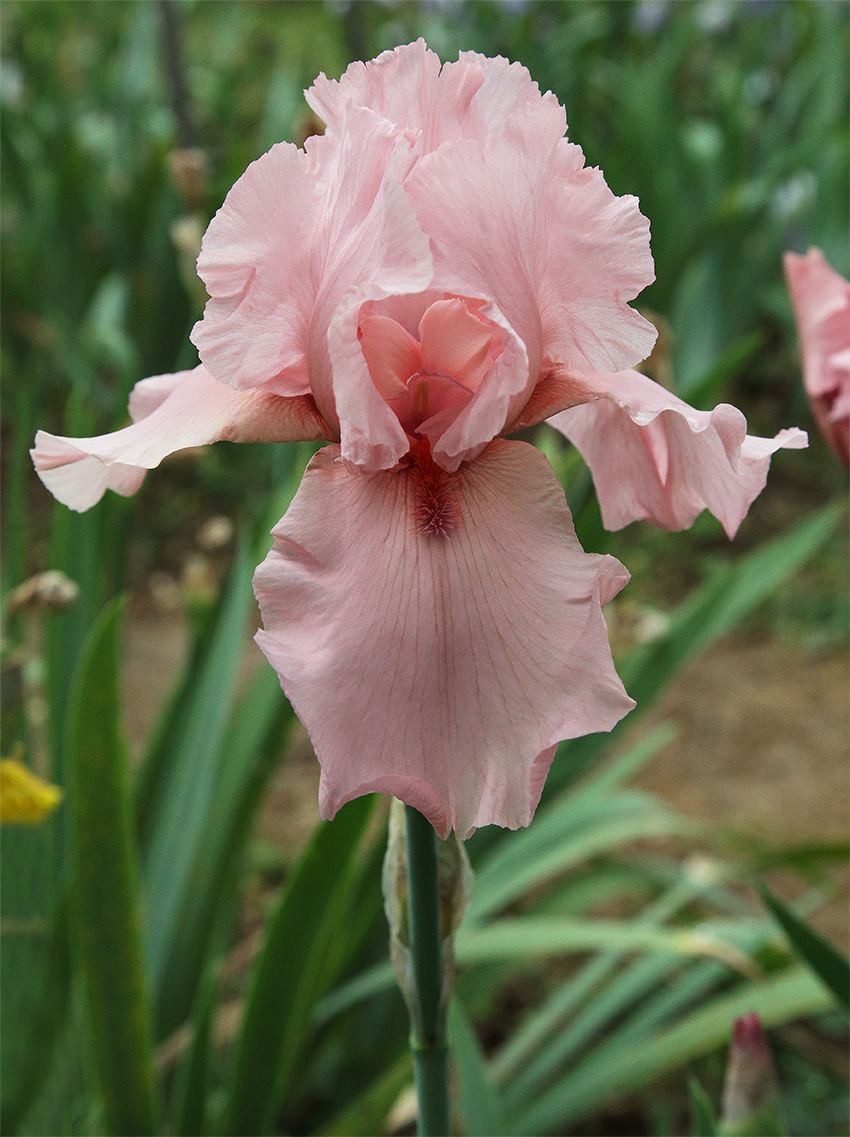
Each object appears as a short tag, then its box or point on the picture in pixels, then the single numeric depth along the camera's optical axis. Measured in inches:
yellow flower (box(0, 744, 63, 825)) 25.6
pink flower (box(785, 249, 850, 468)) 24.0
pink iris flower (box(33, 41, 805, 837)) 12.2
